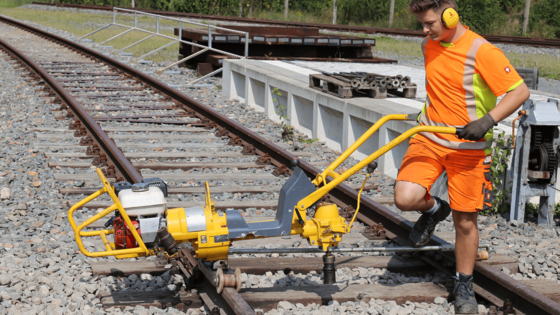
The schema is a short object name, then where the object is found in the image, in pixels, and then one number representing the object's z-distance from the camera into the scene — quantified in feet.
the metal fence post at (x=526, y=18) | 99.31
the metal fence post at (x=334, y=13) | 120.02
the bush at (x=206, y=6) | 134.10
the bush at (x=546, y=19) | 104.85
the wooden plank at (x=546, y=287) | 12.75
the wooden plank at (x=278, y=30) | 57.47
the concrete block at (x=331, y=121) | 26.50
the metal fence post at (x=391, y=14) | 115.44
